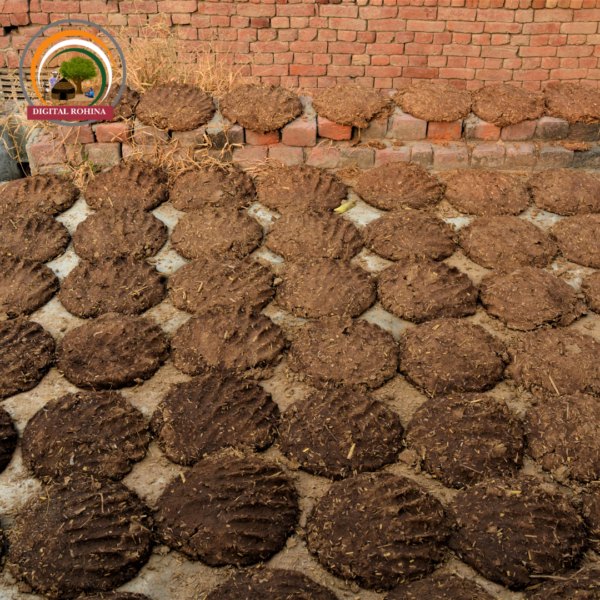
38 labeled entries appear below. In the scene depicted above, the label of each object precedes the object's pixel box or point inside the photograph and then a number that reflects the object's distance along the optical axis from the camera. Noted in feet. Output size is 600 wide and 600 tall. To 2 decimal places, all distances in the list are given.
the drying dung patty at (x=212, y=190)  9.18
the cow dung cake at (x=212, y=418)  5.62
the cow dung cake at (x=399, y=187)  9.11
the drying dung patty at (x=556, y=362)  6.18
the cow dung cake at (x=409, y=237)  8.11
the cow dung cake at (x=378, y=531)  4.58
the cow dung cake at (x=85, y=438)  5.49
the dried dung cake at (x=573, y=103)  9.89
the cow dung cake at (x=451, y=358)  6.26
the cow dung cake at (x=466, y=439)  5.35
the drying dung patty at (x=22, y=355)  6.41
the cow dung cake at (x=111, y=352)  6.46
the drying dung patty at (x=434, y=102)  9.83
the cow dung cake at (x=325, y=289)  7.22
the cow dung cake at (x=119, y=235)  8.24
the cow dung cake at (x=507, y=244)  7.97
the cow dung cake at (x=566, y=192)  9.00
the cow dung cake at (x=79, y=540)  4.59
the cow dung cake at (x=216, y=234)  8.25
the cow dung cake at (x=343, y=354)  6.33
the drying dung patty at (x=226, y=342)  6.55
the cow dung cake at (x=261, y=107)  9.72
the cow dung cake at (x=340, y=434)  5.44
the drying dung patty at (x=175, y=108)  9.80
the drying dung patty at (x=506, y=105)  9.84
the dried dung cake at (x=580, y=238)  8.06
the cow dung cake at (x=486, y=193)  8.98
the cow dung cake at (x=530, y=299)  7.01
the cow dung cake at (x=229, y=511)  4.75
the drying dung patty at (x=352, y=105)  9.77
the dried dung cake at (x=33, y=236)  8.22
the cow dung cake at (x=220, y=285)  7.35
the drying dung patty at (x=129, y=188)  9.12
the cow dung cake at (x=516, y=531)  4.57
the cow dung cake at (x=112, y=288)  7.36
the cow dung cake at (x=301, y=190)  9.11
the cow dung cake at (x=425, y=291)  7.15
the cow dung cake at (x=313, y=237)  8.16
